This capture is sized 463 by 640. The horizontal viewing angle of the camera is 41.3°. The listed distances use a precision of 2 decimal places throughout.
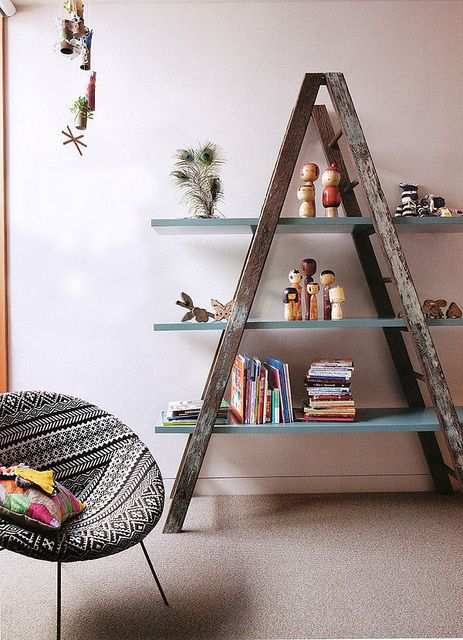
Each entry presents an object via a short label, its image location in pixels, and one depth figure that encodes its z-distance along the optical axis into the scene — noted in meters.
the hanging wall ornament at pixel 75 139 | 3.01
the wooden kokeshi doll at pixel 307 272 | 2.93
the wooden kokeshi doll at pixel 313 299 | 2.88
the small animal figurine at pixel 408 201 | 3.00
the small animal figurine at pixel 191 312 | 2.87
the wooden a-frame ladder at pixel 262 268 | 2.71
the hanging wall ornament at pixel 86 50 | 2.03
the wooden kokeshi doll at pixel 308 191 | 2.90
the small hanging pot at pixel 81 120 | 2.50
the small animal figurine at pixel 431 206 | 2.99
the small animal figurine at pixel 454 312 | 2.93
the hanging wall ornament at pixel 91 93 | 2.32
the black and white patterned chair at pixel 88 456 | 1.94
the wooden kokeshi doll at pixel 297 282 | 2.90
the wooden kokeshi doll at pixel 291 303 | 2.88
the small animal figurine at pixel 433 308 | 2.96
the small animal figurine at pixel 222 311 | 2.90
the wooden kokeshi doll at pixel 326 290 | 2.93
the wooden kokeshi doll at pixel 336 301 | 2.88
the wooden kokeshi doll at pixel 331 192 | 2.92
